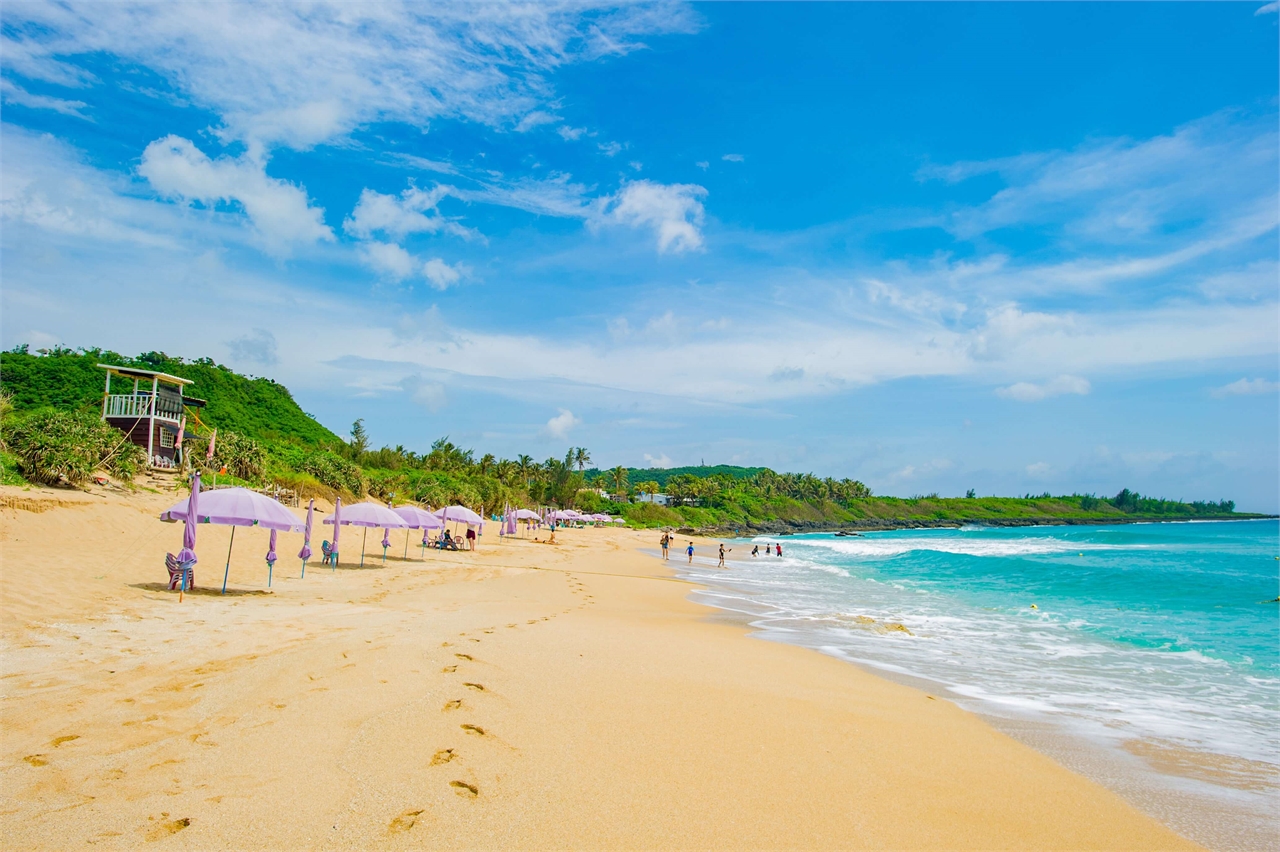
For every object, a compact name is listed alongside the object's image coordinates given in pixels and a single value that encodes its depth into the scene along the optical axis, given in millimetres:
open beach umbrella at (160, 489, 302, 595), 11320
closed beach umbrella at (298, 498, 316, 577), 14741
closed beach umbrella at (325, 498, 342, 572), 16547
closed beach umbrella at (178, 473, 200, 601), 10977
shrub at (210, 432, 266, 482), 26938
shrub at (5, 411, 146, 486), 17406
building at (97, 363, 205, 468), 26156
